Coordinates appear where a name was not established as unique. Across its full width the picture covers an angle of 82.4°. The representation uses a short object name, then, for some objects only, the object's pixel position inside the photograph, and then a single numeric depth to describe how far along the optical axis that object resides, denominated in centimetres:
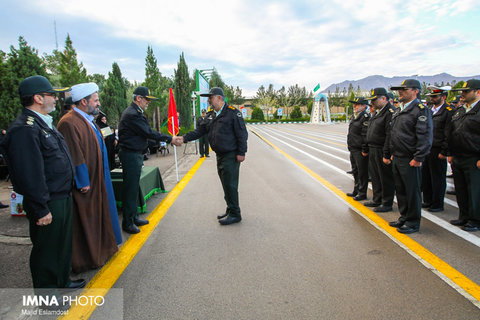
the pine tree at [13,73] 1705
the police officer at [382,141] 479
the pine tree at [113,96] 3325
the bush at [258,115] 6421
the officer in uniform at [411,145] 385
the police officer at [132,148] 410
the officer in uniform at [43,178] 220
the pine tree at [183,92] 2884
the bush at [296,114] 6300
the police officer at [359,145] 556
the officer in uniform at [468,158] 397
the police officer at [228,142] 441
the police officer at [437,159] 486
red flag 899
